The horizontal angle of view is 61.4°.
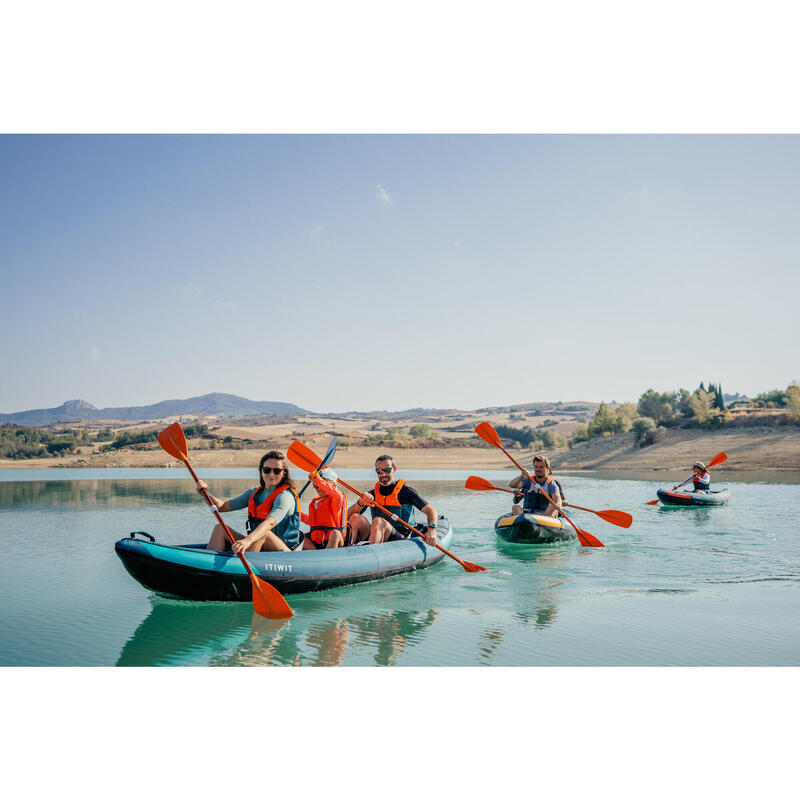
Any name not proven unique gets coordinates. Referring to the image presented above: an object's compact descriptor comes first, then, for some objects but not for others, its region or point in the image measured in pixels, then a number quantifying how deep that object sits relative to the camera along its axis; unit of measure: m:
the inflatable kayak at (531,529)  10.98
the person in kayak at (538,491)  11.43
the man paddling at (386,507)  8.84
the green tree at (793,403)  35.53
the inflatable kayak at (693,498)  16.89
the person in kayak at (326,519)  8.10
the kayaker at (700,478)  17.42
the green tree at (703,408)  39.65
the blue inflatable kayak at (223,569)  6.58
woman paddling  6.86
